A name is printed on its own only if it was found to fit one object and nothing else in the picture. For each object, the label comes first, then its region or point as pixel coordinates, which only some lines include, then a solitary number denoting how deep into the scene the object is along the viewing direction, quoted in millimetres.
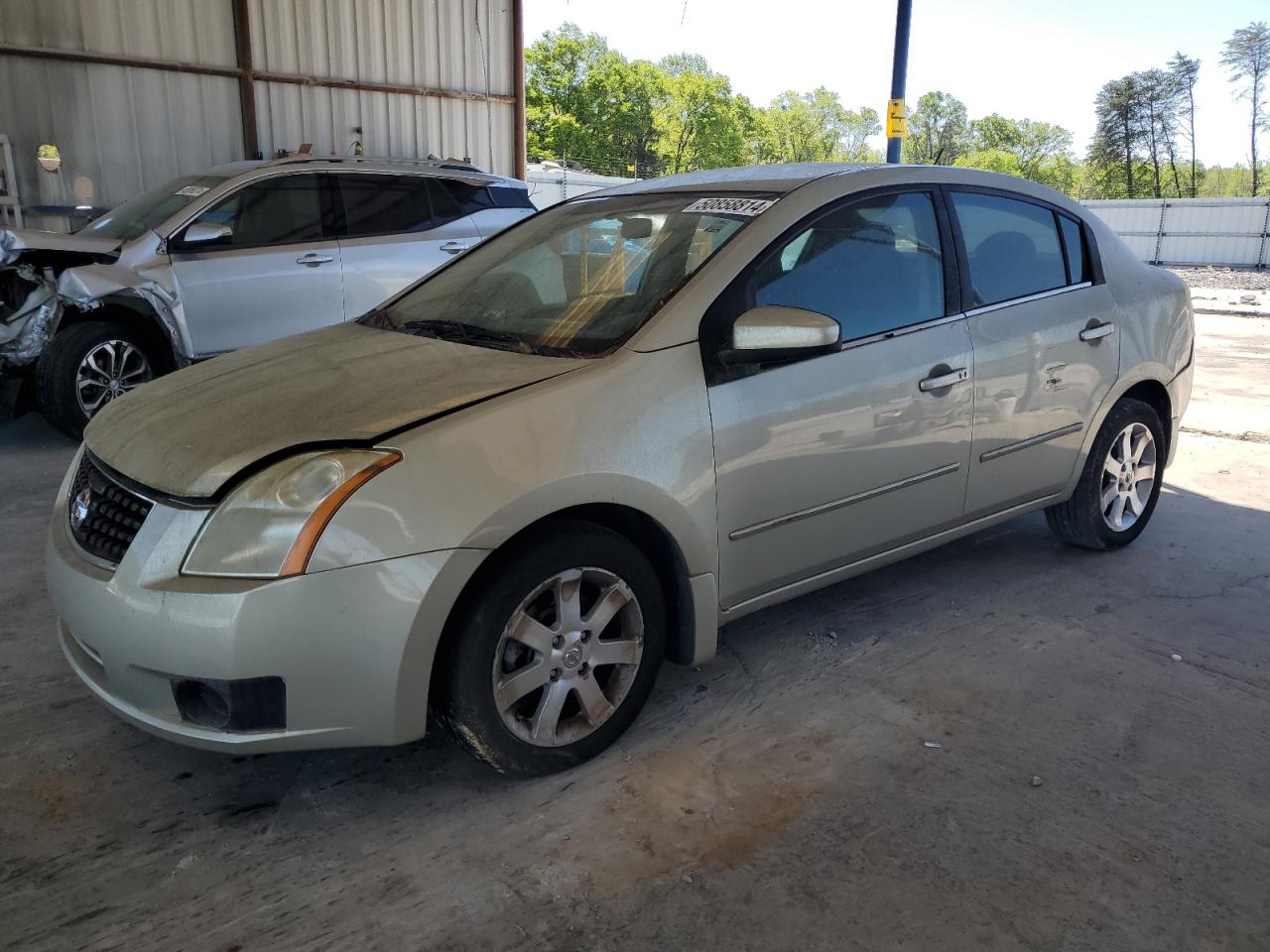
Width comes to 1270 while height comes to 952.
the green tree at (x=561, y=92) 84625
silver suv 6379
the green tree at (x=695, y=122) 93625
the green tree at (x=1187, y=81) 72188
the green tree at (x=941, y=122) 120062
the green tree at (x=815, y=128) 113000
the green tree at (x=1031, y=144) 111375
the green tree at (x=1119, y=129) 76125
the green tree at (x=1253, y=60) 64062
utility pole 11125
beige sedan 2303
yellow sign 11422
